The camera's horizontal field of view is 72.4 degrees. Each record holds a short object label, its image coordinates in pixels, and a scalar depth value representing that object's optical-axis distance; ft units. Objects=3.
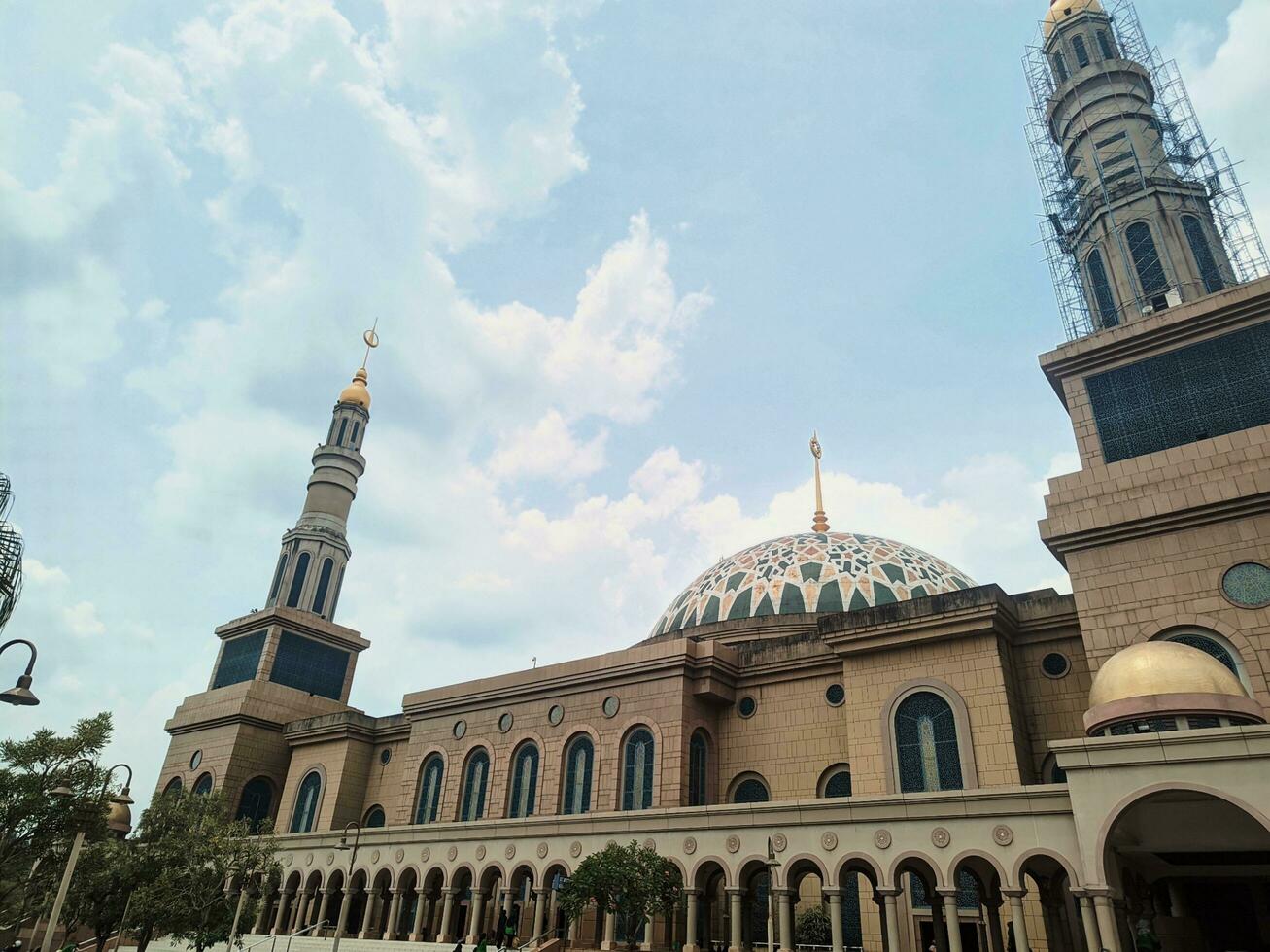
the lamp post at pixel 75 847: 48.62
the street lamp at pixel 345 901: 75.33
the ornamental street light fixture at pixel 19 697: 39.45
